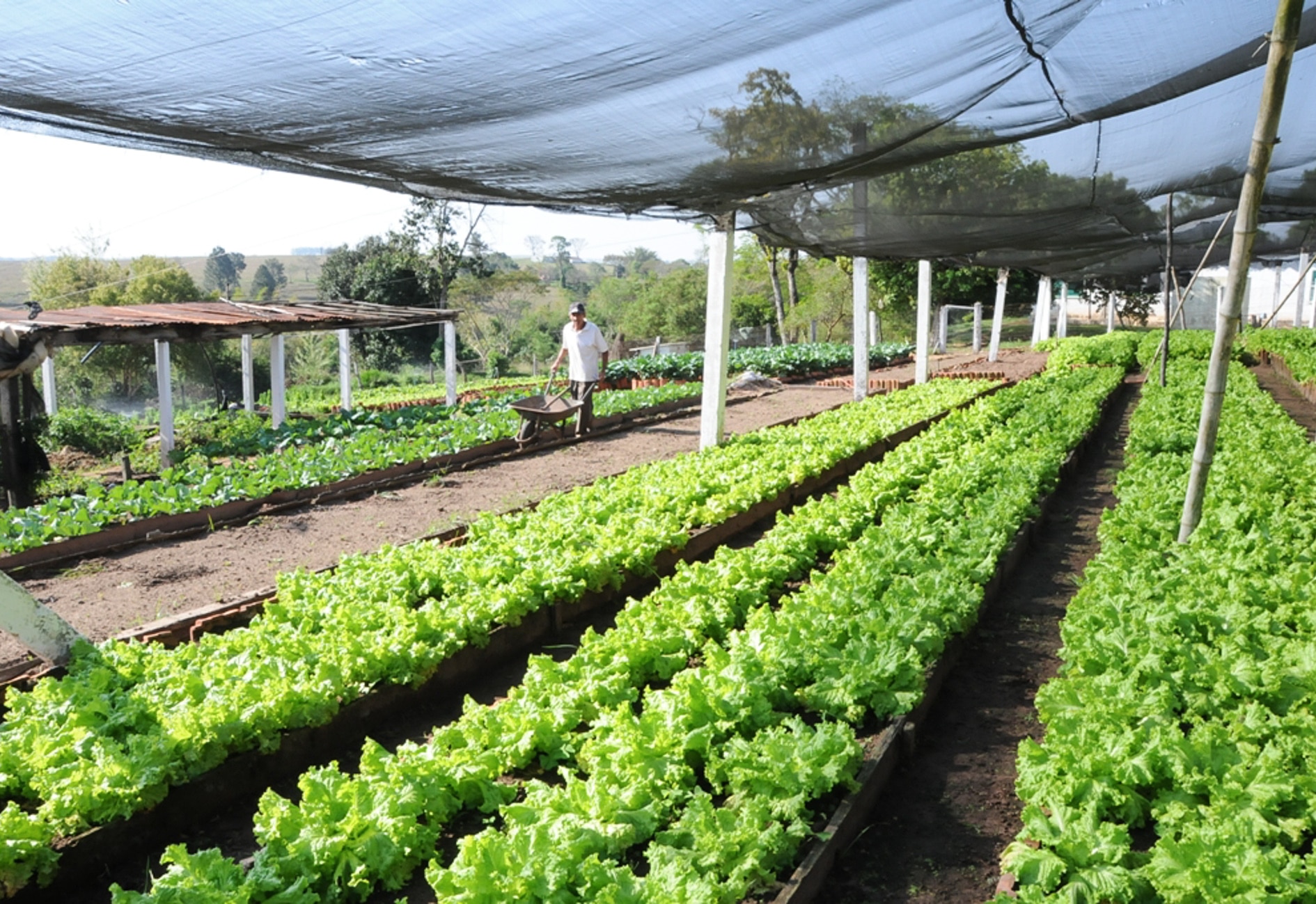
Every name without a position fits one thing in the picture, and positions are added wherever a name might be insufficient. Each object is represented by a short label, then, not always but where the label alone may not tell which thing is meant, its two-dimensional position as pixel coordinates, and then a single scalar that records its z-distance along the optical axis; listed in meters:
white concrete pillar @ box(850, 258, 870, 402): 15.23
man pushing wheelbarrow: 13.54
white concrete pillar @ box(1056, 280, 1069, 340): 37.53
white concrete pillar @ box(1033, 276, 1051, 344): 30.60
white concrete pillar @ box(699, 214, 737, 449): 10.56
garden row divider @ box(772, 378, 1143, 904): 3.27
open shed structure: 12.13
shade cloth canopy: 3.82
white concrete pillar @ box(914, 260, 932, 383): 18.83
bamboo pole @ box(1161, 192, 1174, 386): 12.23
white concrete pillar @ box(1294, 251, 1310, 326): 27.14
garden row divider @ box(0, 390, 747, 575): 7.79
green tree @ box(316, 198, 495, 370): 42.72
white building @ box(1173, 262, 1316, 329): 47.62
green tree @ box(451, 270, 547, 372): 47.47
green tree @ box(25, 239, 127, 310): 46.19
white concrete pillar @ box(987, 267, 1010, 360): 27.20
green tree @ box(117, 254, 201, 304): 45.00
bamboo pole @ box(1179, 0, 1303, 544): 4.63
